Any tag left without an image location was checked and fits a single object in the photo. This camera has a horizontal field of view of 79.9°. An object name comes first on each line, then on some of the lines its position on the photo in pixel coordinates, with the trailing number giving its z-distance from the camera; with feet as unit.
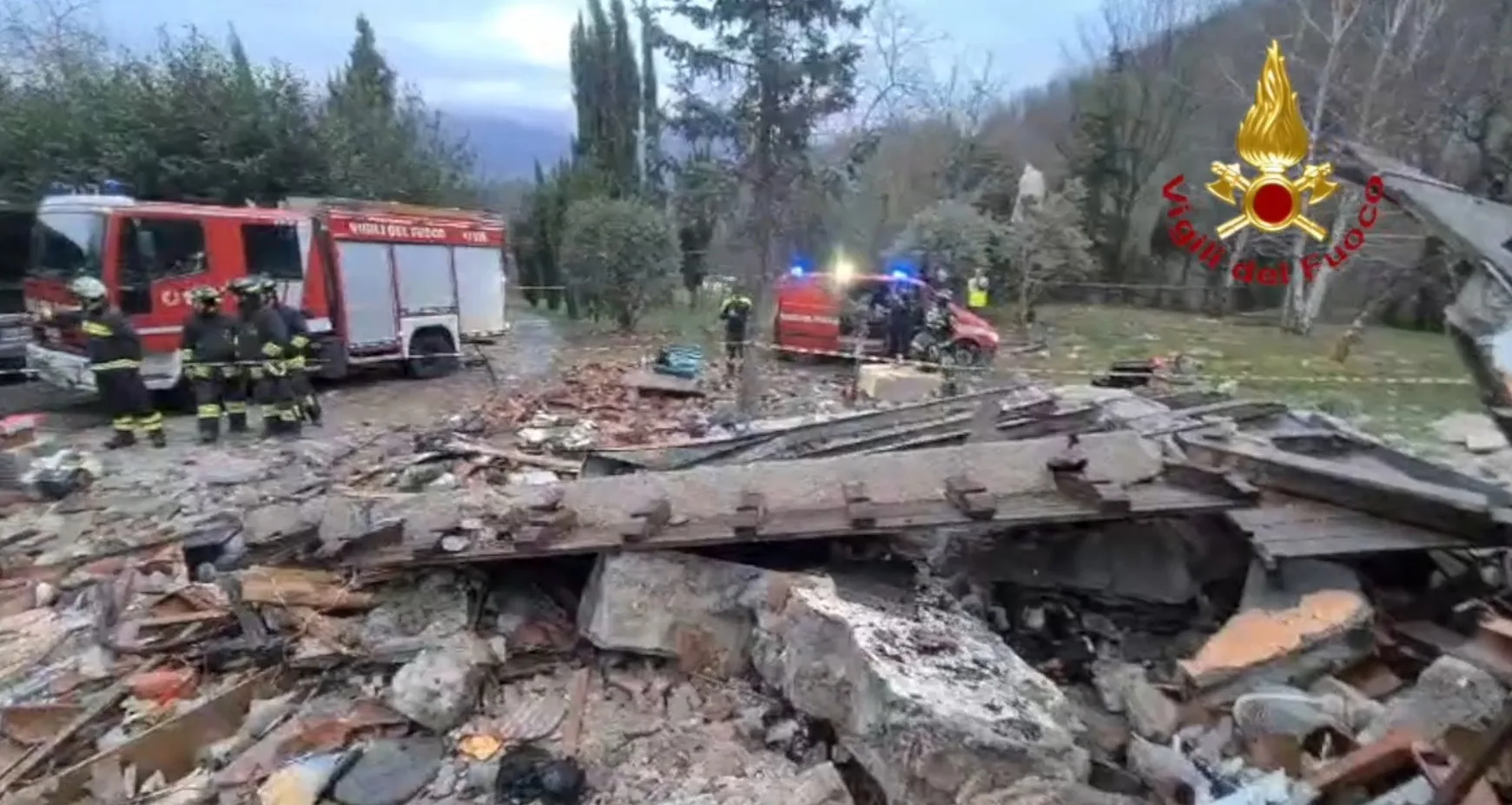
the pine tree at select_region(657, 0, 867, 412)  32.55
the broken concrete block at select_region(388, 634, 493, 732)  11.48
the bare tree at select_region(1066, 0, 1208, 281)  81.10
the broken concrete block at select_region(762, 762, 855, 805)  9.60
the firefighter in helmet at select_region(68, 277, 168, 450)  24.07
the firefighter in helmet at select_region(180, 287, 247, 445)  25.00
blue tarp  35.12
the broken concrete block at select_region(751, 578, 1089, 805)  9.17
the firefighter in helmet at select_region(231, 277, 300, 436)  25.66
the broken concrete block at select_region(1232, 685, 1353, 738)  9.81
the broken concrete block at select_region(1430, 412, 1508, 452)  24.63
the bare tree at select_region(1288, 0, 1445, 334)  49.83
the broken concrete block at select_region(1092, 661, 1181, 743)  10.71
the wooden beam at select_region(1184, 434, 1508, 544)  11.79
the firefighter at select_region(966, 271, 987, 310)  53.52
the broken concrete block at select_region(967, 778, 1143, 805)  8.91
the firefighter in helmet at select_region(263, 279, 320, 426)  26.73
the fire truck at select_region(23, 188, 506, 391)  27.27
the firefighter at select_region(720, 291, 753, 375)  36.96
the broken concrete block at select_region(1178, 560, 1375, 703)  10.55
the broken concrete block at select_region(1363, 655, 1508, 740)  9.29
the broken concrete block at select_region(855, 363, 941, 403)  31.83
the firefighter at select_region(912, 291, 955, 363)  39.75
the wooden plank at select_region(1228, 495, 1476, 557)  11.72
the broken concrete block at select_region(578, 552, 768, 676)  12.54
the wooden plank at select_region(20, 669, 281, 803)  10.46
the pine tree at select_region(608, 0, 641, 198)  79.92
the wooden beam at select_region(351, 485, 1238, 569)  12.34
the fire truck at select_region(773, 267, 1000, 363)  41.34
